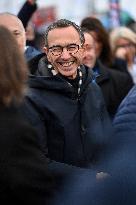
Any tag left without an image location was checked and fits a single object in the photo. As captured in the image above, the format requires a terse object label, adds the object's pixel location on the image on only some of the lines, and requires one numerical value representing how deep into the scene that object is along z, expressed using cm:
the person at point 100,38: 726
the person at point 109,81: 647
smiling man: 434
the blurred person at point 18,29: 518
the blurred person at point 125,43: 900
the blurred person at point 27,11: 660
